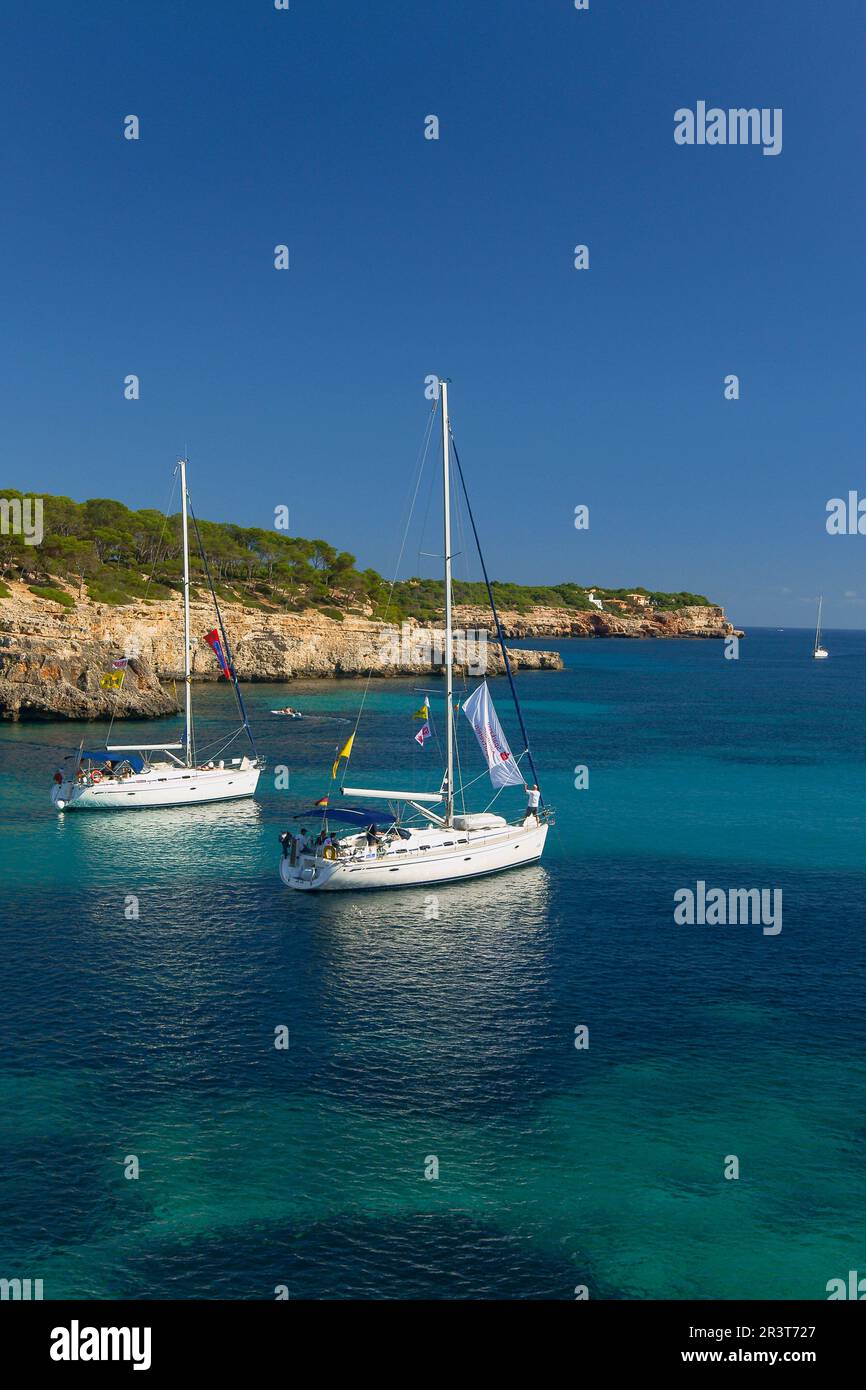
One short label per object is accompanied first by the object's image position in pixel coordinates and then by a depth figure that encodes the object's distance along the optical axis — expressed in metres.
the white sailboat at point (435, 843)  36.53
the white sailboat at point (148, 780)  50.66
